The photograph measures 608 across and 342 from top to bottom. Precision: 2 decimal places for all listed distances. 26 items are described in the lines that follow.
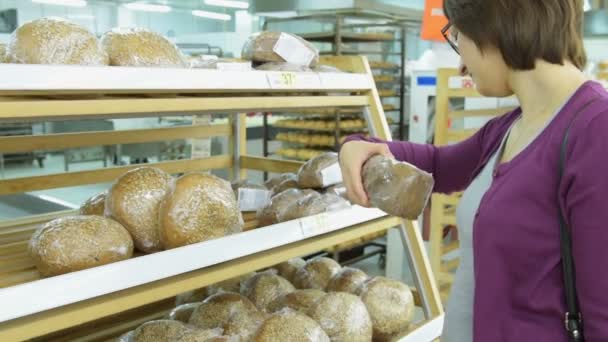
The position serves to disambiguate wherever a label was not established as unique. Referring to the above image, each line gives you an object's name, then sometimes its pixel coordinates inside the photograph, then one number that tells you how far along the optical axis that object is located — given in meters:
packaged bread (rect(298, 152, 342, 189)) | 1.75
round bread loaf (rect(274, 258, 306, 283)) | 1.93
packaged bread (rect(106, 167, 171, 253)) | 1.32
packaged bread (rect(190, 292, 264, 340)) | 1.51
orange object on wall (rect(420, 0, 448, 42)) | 3.15
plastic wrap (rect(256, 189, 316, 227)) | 1.60
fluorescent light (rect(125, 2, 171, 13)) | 8.93
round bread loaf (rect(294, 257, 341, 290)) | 1.88
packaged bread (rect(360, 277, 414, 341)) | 1.71
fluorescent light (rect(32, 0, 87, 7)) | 7.90
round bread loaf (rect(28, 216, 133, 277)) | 1.13
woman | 0.95
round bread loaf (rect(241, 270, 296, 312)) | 1.73
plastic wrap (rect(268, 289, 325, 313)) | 1.64
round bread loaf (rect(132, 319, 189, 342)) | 1.45
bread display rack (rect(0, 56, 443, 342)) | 0.96
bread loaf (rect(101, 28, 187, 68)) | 1.28
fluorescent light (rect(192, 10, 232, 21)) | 10.03
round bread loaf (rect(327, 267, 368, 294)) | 1.80
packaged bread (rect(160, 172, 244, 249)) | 1.28
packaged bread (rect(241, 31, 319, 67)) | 1.61
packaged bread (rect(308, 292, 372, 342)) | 1.55
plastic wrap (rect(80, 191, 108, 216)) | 1.46
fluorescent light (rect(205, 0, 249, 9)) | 9.88
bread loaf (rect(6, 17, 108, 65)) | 1.16
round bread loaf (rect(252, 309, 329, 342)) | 1.41
